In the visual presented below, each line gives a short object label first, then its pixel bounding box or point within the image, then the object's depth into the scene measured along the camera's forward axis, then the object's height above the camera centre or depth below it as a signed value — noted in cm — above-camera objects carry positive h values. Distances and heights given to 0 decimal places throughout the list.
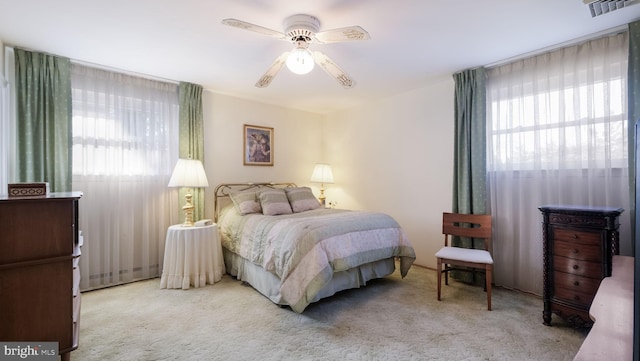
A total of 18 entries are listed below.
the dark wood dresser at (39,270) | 163 -51
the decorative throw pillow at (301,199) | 402 -27
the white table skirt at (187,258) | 324 -88
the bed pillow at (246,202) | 371 -28
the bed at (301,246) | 258 -68
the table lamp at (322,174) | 502 +11
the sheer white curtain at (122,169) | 322 +16
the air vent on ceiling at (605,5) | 197 +122
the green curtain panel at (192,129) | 381 +73
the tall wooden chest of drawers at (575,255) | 211 -61
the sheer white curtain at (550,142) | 254 +35
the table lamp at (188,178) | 339 +5
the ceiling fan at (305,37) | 208 +110
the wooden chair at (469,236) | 272 -73
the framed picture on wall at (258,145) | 455 +60
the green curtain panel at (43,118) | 282 +67
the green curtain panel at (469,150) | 329 +34
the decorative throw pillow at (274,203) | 368 -29
